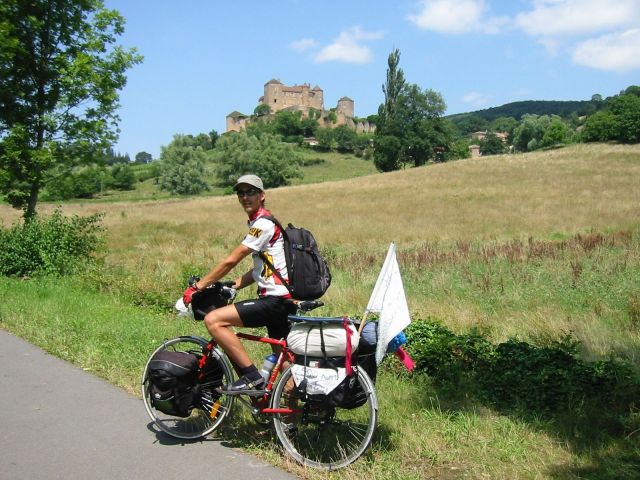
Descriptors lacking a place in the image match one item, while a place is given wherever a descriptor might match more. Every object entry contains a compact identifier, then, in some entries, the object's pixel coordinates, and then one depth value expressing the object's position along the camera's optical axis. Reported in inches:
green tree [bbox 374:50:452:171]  3676.2
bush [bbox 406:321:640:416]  197.2
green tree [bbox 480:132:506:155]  6392.7
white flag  159.5
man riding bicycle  178.4
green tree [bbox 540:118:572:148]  5241.1
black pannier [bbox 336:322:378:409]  161.6
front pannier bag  187.3
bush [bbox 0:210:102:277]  535.2
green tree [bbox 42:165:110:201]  671.1
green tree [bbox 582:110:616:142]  3481.8
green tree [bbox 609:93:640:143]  3221.0
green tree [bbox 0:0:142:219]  617.6
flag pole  165.8
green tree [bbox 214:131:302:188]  3806.6
